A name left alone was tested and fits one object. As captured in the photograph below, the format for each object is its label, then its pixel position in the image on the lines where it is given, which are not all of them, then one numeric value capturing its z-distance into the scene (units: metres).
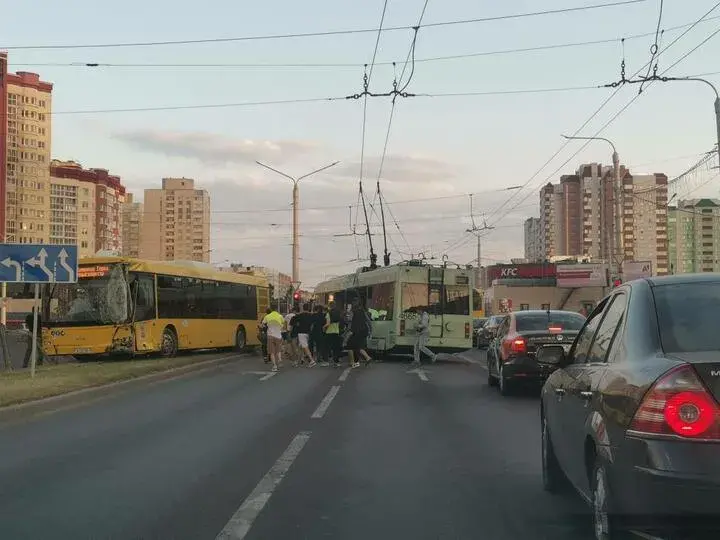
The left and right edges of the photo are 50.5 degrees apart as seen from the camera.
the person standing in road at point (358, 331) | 22.16
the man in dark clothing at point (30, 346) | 21.02
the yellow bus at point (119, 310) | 22.50
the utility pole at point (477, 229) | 51.47
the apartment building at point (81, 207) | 115.62
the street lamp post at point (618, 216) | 31.50
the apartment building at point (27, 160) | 104.38
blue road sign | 15.44
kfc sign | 83.69
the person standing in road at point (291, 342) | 23.72
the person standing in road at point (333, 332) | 23.45
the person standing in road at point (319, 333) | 23.80
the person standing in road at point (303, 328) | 23.00
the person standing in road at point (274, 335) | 20.99
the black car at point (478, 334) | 36.80
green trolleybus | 25.48
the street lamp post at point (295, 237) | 42.50
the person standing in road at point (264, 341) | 24.39
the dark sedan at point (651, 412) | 3.33
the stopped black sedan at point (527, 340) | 13.30
